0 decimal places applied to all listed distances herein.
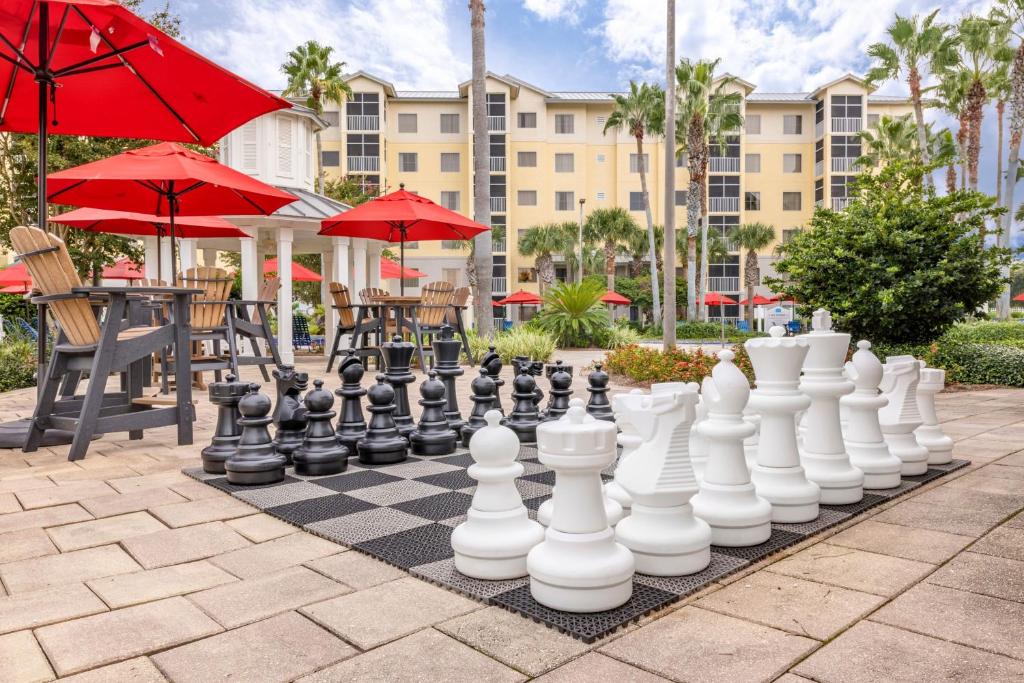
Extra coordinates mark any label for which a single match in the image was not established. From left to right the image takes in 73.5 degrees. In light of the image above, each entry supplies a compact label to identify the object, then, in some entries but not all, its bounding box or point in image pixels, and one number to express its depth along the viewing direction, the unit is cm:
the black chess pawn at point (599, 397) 402
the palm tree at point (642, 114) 3070
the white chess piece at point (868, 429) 284
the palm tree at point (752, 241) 3784
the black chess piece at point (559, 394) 400
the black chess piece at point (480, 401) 391
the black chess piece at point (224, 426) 328
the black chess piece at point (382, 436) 344
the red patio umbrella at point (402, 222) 838
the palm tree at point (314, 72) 2698
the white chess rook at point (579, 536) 169
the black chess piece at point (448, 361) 407
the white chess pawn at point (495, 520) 192
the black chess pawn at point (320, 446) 320
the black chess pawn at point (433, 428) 370
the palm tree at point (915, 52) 2488
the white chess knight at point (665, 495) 191
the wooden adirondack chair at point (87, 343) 378
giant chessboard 177
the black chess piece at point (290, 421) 341
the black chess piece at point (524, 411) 395
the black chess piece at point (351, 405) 353
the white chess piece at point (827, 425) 259
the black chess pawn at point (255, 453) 302
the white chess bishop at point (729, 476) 214
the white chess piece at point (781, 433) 238
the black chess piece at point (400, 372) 382
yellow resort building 3803
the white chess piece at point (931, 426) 325
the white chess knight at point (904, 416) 307
